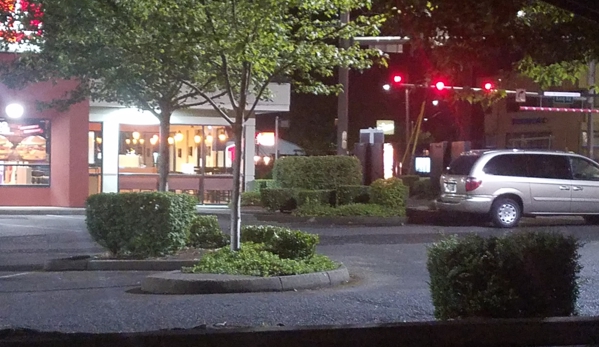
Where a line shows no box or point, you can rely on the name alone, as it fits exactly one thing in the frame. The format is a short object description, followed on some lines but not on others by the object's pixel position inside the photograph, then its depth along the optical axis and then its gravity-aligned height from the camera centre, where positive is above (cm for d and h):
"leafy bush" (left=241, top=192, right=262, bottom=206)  2723 -82
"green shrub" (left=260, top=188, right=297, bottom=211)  2353 -67
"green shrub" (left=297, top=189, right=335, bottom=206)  2319 -60
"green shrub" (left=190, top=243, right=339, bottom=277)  1161 -126
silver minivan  1959 -19
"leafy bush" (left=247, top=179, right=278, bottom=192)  2784 -36
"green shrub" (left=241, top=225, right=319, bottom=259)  1259 -104
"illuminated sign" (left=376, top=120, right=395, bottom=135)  7113 +418
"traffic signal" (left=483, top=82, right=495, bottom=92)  2148 +235
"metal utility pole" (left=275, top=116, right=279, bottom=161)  3347 +118
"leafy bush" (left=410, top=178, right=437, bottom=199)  3394 -59
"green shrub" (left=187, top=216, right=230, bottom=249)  1527 -114
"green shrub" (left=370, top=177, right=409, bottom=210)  2223 -47
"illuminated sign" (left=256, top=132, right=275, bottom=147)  3931 +159
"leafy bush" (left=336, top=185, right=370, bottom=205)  2314 -52
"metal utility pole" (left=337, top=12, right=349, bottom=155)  2404 +166
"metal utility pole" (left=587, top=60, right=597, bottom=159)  2992 +200
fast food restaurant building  2606 +70
